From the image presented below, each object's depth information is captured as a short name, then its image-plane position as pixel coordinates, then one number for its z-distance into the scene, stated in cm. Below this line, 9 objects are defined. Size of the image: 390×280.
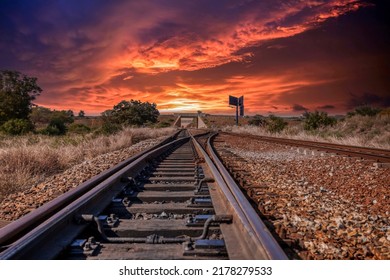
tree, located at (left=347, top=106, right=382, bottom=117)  2891
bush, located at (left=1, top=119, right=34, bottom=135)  2338
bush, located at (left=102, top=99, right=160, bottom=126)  4975
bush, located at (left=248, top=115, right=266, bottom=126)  5209
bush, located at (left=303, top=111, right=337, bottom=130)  2623
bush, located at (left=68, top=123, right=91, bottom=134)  3323
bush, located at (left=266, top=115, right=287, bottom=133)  3035
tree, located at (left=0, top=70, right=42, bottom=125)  2581
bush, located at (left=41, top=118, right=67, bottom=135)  2799
